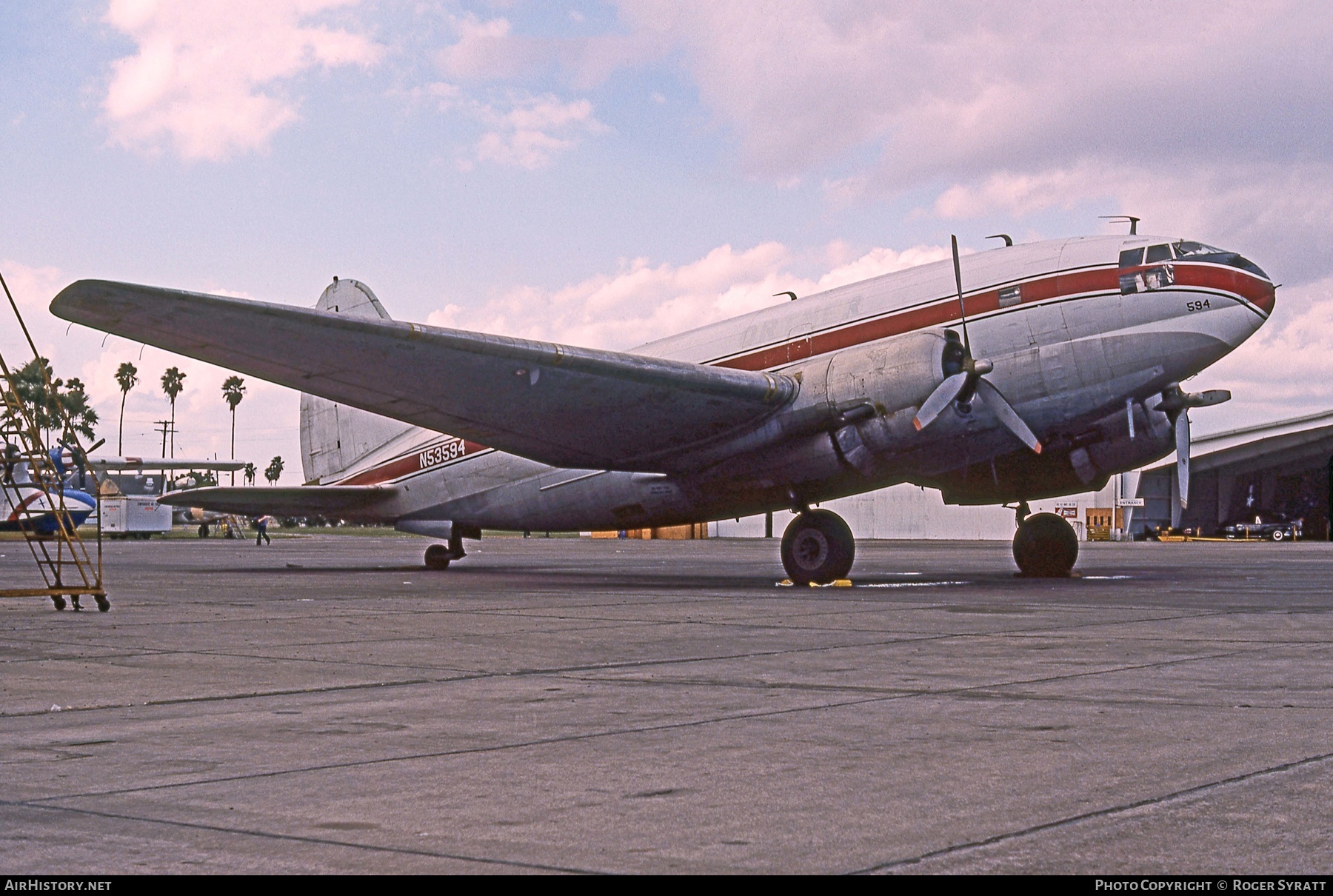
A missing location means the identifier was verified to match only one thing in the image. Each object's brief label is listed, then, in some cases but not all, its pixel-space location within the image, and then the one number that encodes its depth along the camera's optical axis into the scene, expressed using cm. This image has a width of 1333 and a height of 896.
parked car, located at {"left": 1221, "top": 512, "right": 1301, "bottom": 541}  7388
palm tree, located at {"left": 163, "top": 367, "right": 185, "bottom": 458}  15425
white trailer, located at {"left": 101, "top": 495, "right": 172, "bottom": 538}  8200
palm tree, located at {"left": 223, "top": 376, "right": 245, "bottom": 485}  16225
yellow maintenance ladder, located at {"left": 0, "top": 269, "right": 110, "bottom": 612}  1523
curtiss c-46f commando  1927
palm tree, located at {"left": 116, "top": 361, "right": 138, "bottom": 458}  14888
